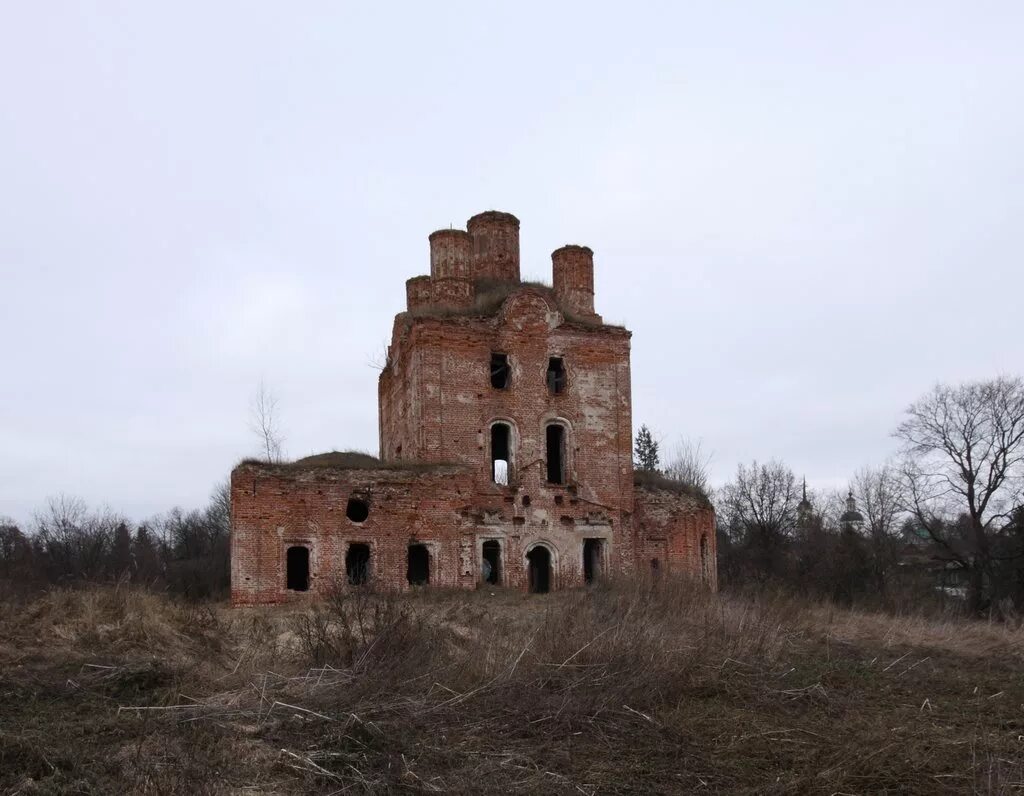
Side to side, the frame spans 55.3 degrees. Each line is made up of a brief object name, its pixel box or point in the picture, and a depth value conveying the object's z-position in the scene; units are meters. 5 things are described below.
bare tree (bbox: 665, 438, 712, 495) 38.92
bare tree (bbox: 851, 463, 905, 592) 36.00
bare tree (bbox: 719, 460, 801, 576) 40.44
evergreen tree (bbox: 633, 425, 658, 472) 53.19
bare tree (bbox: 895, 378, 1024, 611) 31.67
